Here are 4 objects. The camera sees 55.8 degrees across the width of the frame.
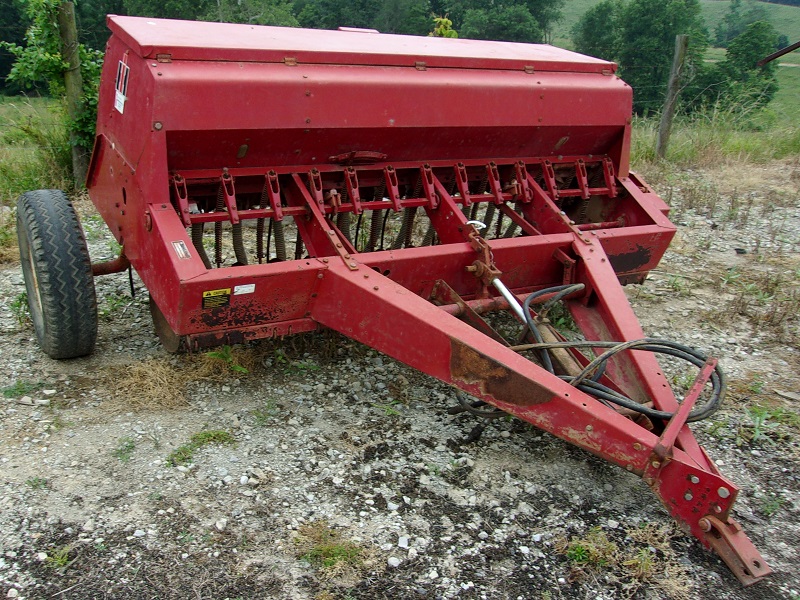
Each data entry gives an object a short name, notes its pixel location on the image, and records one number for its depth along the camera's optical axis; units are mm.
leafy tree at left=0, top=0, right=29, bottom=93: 25562
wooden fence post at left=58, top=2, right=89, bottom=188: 6015
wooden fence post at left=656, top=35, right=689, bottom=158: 8445
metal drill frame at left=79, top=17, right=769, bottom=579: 2789
